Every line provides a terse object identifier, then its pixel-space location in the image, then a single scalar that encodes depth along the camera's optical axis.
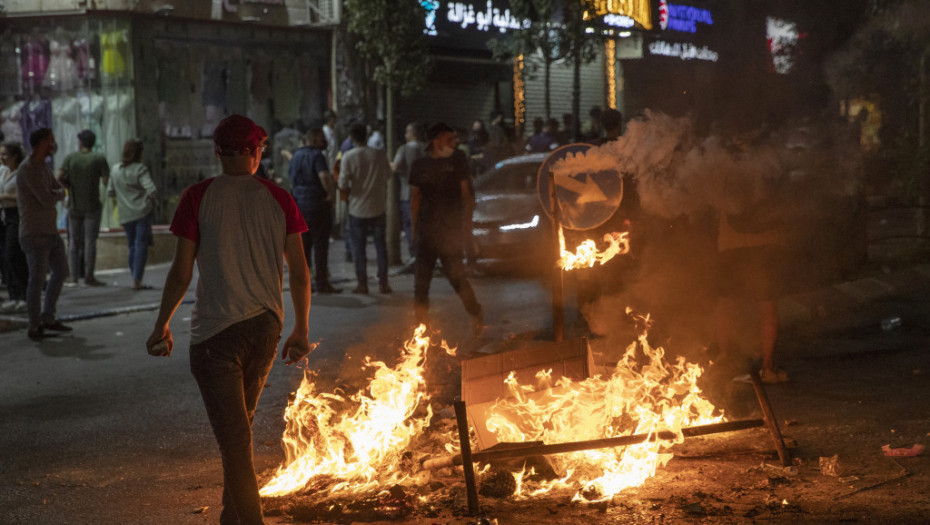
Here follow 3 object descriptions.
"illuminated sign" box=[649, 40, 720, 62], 27.05
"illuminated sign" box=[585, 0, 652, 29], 17.38
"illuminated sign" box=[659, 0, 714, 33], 26.22
